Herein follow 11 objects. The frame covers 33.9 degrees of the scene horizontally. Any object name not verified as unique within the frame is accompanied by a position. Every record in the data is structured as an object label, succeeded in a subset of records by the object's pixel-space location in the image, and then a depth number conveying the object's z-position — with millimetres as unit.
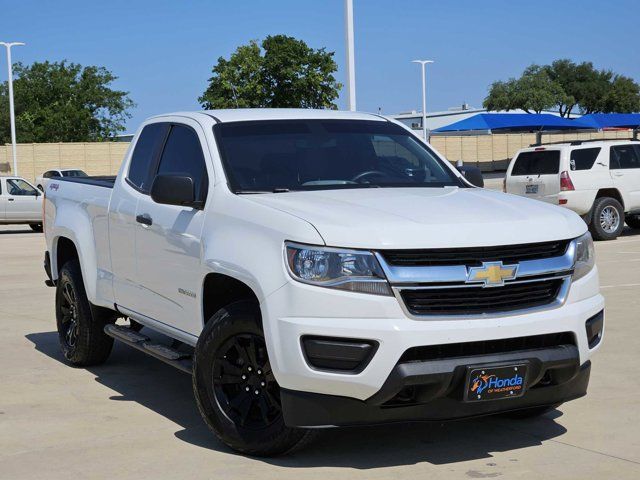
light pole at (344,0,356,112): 19594
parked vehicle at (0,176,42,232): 27750
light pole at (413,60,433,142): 64613
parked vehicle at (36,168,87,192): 43328
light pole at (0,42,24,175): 51781
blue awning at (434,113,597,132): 52344
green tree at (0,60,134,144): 81812
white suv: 19000
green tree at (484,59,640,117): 95750
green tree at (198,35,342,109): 74438
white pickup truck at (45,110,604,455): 4832
